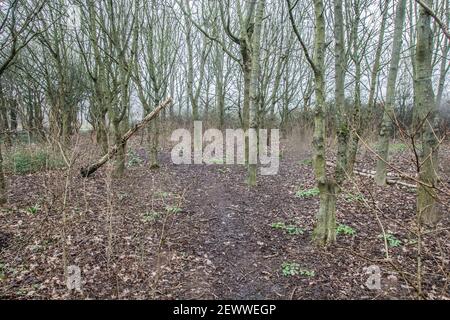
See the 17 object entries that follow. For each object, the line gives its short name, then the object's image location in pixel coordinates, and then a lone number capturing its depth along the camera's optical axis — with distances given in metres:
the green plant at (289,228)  4.71
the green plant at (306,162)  10.62
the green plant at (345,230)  4.51
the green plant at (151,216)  5.14
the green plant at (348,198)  5.96
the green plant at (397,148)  12.48
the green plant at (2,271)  3.52
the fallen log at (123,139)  7.50
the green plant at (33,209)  5.47
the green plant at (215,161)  10.73
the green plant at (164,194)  6.42
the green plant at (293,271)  3.54
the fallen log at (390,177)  6.69
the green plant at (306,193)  6.56
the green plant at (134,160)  10.20
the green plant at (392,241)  4.13
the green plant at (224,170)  9.32
